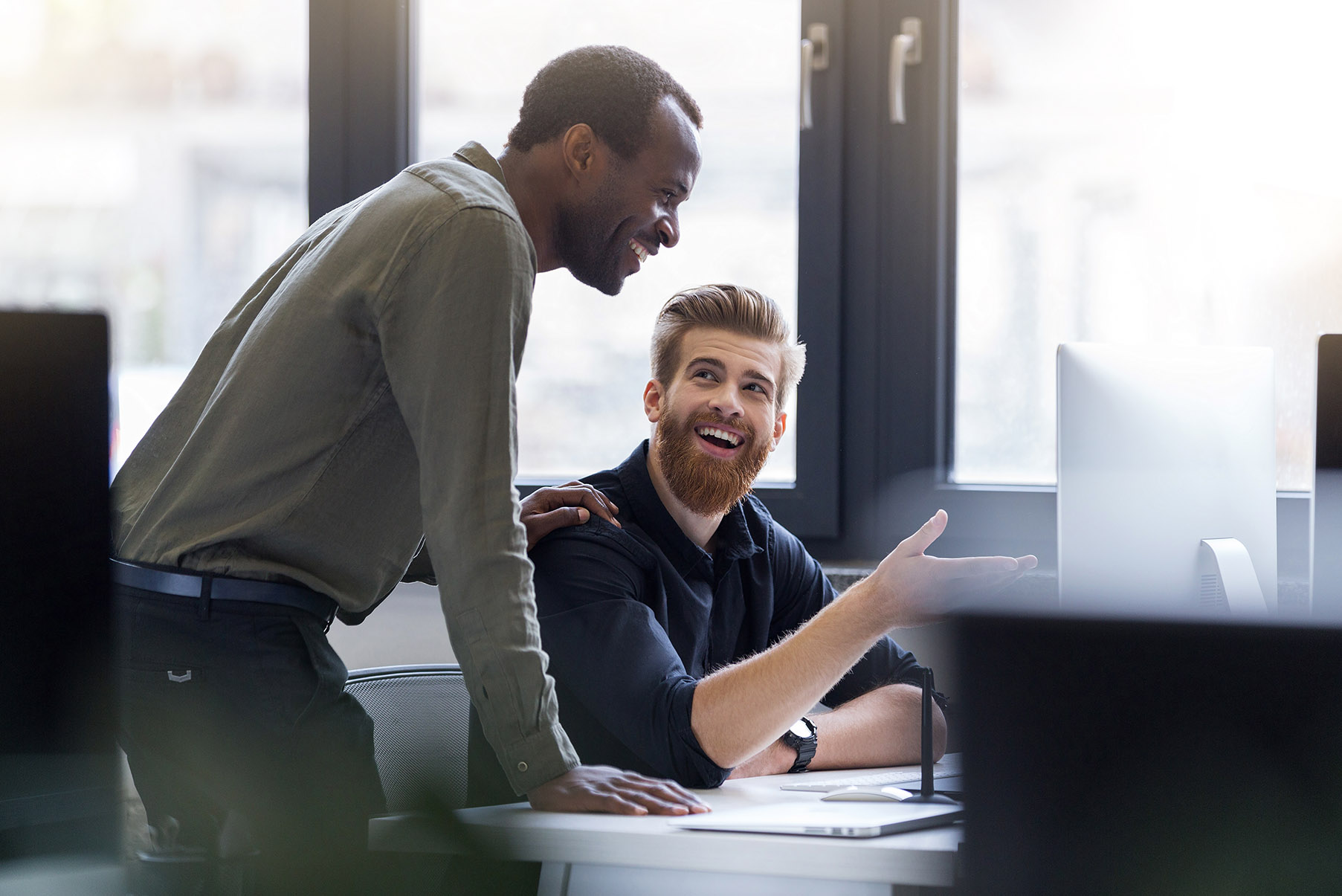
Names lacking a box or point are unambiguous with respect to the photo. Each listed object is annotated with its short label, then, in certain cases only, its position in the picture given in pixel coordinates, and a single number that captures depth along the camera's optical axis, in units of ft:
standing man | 10.10
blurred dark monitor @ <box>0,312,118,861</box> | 6.40
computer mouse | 10.25
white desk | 9.54
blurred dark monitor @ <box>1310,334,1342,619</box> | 10.84
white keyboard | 10.67
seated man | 10.73
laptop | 9.66
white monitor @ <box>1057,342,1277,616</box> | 10.99
